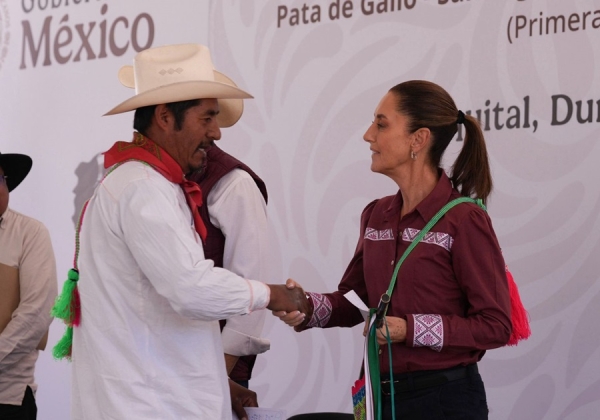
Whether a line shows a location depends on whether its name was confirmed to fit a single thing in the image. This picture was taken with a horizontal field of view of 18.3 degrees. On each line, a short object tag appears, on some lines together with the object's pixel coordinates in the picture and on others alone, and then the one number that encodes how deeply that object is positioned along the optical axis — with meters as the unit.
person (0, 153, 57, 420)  7.18
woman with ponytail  4.70
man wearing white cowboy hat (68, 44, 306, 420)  4.40
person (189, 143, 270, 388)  5.57
